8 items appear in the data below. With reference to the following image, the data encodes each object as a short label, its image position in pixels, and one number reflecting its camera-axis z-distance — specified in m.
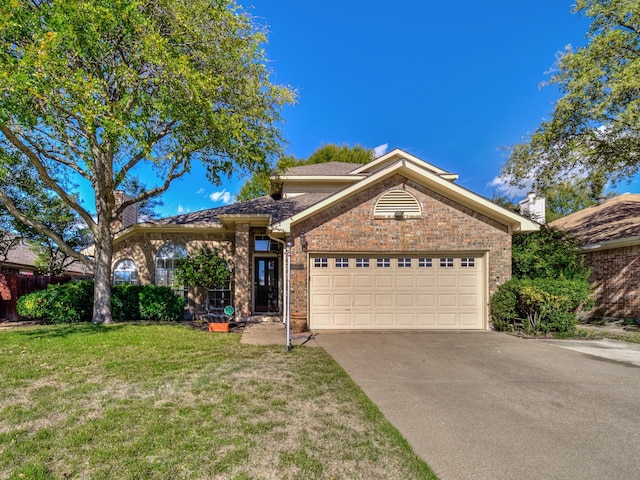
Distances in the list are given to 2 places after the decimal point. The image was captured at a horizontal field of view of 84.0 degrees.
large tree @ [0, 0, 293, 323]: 7.79
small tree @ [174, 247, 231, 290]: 12.21
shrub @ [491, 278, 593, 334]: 9.96
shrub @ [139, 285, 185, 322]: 11.93
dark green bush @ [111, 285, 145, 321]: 11.77
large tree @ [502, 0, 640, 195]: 11.91
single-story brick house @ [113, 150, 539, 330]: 10.81
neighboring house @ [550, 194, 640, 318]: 12.14
